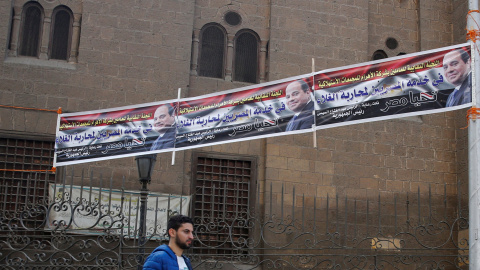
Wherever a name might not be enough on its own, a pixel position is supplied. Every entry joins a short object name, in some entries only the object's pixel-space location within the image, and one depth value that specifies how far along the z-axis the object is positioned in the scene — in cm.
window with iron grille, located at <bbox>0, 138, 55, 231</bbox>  1240
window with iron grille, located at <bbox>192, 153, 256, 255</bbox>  1332
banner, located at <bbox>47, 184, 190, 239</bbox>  1219
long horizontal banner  1015
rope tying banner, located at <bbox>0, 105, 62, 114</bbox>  1253
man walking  542
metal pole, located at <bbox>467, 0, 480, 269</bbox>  932
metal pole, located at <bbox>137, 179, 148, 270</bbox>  936
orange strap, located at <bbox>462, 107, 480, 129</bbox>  972
